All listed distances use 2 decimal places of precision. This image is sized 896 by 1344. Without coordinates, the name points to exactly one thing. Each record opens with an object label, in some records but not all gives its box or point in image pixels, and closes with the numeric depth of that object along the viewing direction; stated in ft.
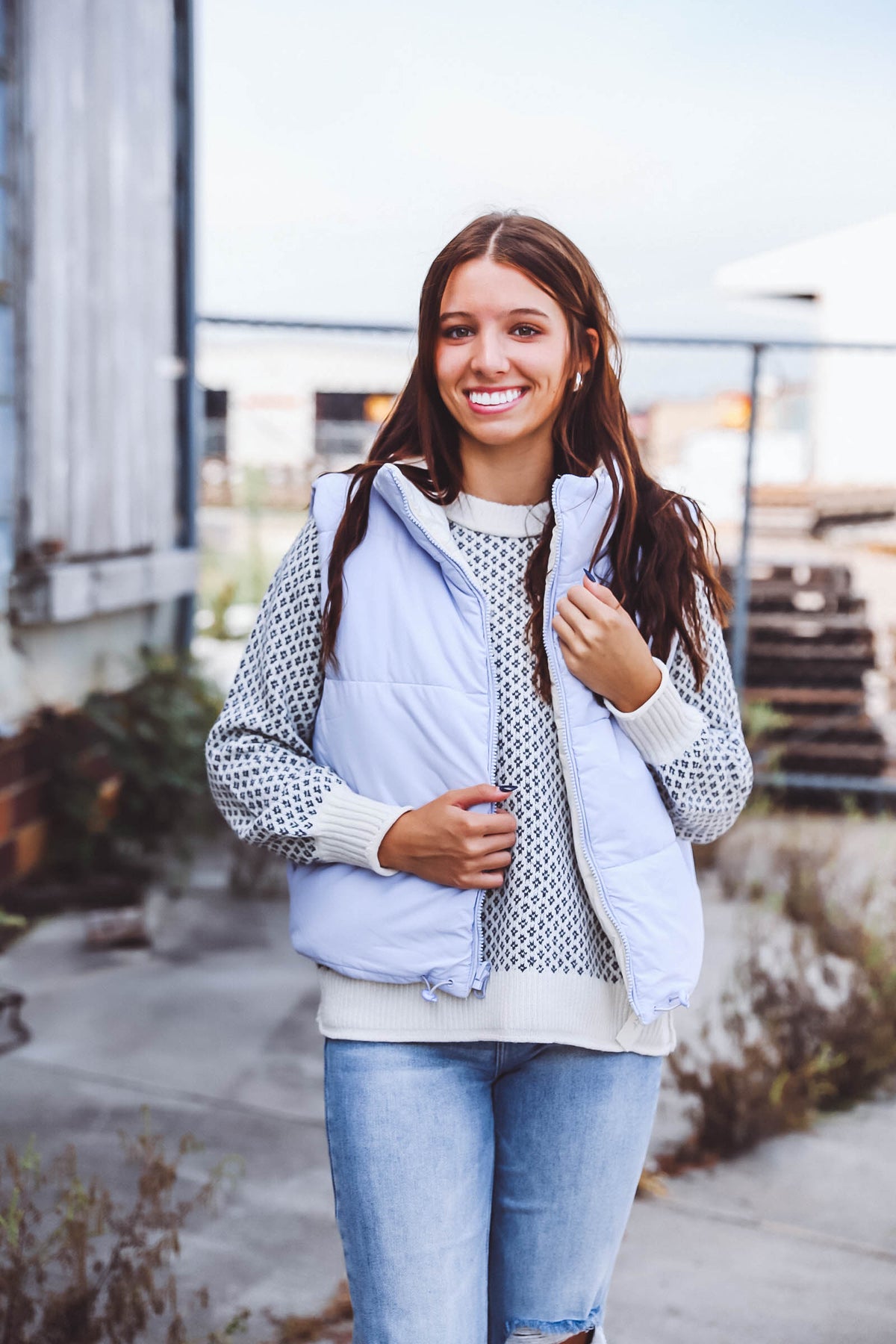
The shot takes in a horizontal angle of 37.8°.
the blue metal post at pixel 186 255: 17.98
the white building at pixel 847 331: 41.98
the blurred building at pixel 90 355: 13.55
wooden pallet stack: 20.83
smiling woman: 4.58
